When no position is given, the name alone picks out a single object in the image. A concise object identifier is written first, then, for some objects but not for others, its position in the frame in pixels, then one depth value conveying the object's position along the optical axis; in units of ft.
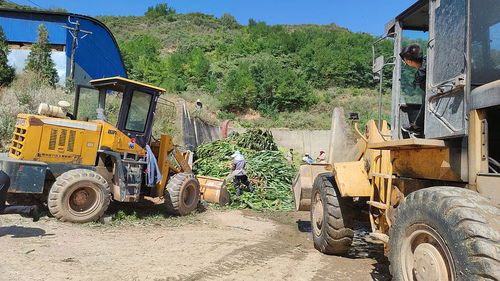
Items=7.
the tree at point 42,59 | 66.69
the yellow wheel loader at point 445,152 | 8.57
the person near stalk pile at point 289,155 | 60.81
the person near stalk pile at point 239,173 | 38.34
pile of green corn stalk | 37.58
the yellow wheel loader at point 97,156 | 22.62
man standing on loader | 12.77
